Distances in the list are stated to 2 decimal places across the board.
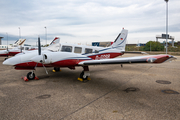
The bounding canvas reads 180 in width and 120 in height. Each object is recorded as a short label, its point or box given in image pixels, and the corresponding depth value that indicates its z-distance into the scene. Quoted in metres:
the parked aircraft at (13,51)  18.52
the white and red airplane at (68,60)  5.00
